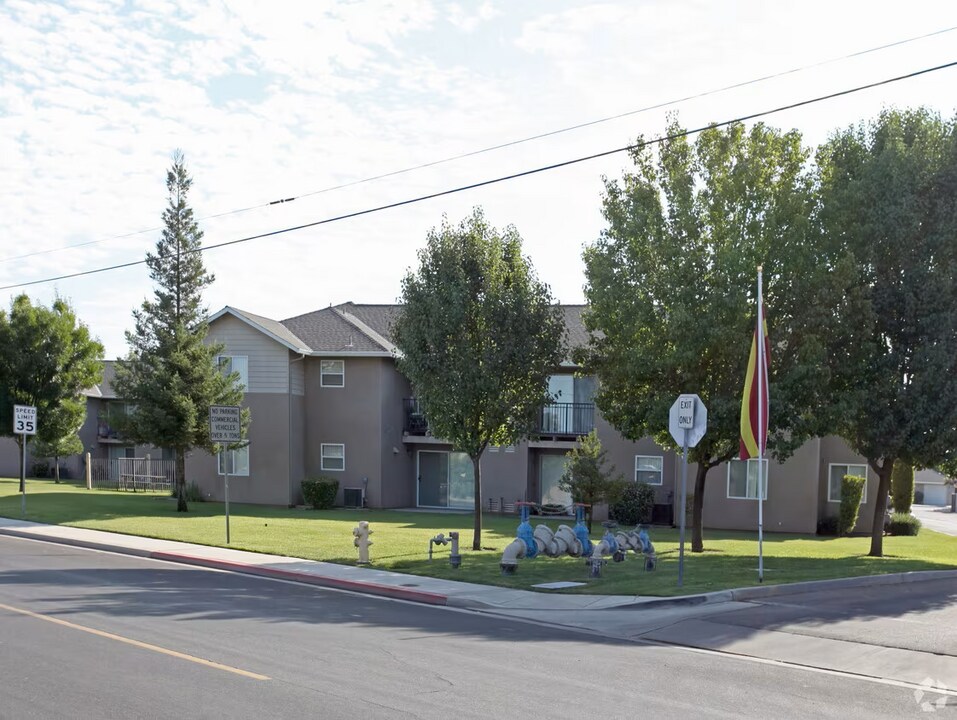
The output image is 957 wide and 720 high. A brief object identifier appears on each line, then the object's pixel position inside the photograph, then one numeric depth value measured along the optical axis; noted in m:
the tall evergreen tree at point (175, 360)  29.69
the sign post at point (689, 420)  14.91
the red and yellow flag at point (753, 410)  16.14
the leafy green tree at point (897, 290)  20.59
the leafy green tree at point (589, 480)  26.97
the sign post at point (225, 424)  20.95
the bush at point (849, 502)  30.20
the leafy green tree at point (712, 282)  20.31
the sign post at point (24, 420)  26.42
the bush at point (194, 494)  36.41
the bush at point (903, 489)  33.88
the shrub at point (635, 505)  31.48
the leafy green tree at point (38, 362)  33.59
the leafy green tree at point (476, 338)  19.89
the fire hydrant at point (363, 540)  17.83
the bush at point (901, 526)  32.66
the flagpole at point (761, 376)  16.11
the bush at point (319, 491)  34.28
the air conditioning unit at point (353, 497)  35.53
